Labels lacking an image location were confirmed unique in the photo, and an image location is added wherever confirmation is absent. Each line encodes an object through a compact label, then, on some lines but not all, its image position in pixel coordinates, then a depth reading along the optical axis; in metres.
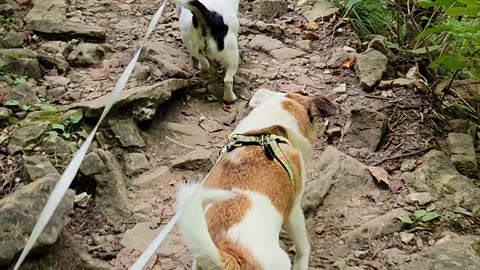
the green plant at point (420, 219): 3.69
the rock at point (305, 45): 5.97
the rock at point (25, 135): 3.86
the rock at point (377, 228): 3.64
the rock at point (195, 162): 4.25
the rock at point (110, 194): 3.69
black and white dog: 4.91
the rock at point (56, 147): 3.86
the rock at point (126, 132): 4.28
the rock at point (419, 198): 3.86
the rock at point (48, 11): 5.70
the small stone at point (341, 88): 5.25
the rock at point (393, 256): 3.44
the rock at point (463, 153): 4.22
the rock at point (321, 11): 6.46
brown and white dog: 2.27
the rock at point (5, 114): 4.11
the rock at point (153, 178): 4.04
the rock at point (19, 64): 4.70
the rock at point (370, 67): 5.19
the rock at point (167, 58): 5.13
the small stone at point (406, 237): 3.60
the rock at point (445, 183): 3.86
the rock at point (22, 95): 4.36
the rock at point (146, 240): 3.47
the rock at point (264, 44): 5.94
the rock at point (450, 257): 3.32
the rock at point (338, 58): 5.63
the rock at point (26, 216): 3.01
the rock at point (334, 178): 3.95
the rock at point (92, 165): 3.73
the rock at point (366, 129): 4.55
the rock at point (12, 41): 5.10
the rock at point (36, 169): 3.57
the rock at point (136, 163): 4.12
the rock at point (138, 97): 4.25
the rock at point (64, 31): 5.51
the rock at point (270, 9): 6.57
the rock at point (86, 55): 5.20
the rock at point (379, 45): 5.61
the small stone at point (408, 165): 4.22
